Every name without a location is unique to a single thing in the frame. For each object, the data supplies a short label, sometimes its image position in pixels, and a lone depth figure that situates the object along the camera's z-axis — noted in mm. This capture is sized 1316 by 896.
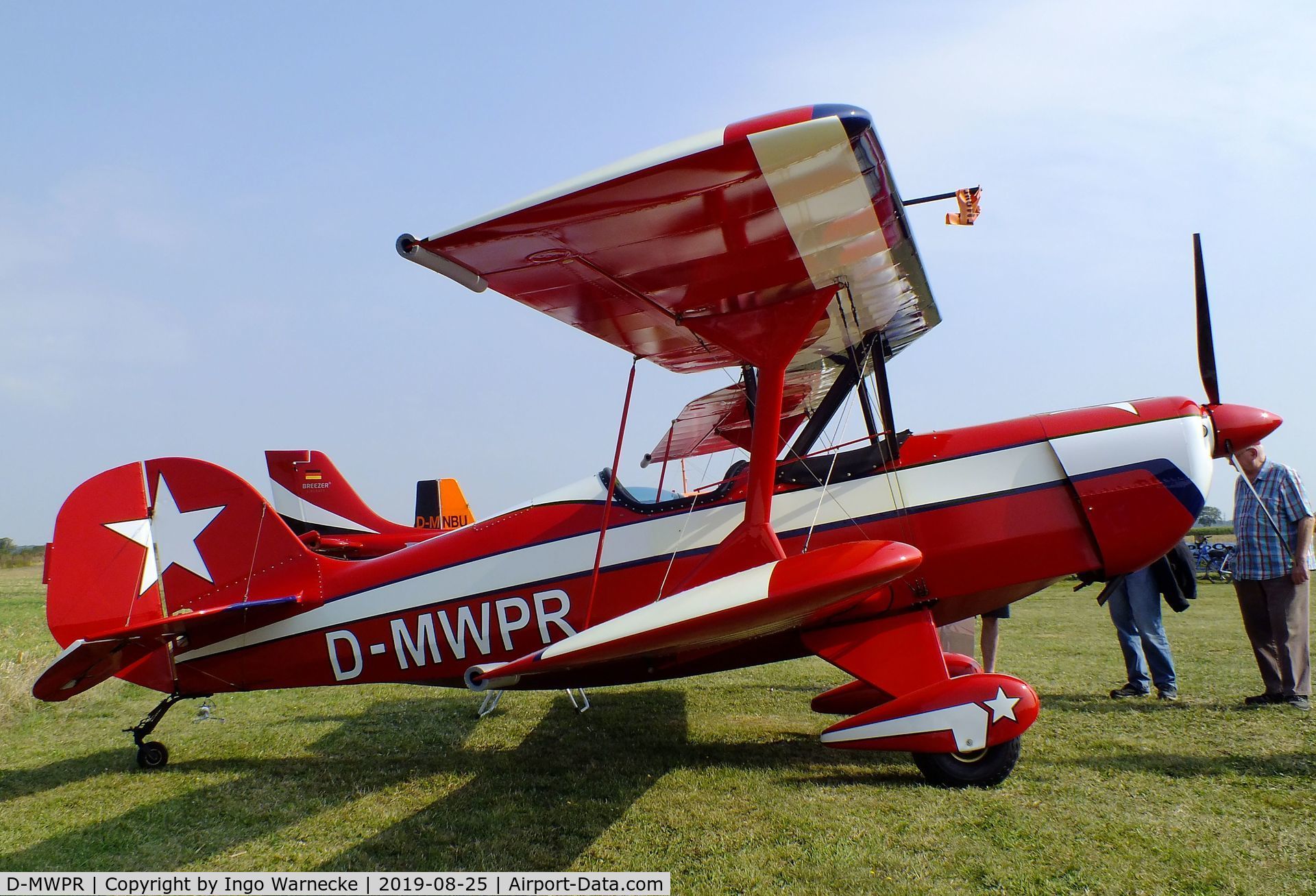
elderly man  5156
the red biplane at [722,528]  3293
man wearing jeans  5684
